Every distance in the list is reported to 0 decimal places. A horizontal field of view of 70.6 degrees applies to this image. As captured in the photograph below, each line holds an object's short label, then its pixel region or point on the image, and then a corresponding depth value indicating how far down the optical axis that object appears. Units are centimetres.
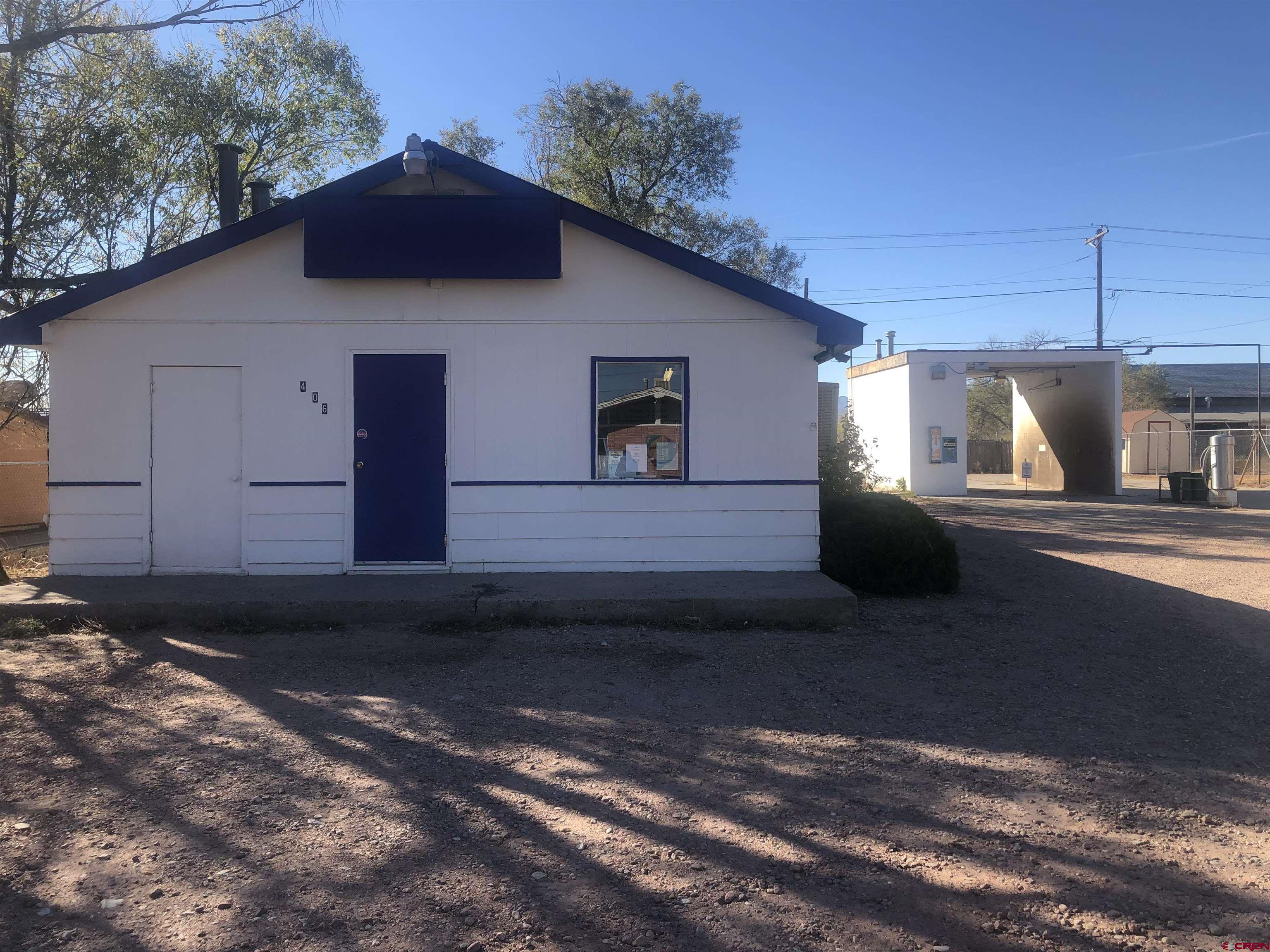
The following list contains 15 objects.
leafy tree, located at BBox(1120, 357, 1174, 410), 4653
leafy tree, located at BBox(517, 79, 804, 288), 1897
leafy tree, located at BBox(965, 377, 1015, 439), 4853
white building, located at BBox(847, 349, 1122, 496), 2375
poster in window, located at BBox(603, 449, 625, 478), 921
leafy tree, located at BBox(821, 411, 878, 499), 1402
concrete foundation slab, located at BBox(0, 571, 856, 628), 775
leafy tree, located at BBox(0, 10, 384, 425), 1118
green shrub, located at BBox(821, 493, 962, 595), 908
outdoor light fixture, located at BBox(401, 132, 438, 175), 835
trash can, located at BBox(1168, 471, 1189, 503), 2219
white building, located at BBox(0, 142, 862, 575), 892
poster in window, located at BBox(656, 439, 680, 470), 923
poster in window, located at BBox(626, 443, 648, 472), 925
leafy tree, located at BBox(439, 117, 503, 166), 2072
